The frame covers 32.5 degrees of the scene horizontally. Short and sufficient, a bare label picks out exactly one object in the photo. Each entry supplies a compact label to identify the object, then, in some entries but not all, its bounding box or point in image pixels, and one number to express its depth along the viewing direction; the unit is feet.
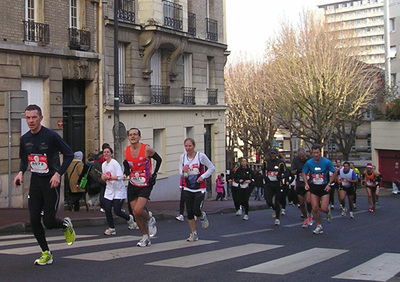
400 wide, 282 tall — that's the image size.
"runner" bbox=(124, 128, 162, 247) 34.78
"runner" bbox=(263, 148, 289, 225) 54.24
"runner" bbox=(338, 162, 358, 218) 68.44
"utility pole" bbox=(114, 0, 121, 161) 71.92
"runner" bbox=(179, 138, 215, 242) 37.78
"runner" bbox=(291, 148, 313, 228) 49.90
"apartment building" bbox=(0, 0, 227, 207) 65.77
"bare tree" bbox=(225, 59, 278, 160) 182.60
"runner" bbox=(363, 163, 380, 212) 77.41
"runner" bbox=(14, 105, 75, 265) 27.48
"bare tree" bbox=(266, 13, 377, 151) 147.43
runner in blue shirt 44.98
